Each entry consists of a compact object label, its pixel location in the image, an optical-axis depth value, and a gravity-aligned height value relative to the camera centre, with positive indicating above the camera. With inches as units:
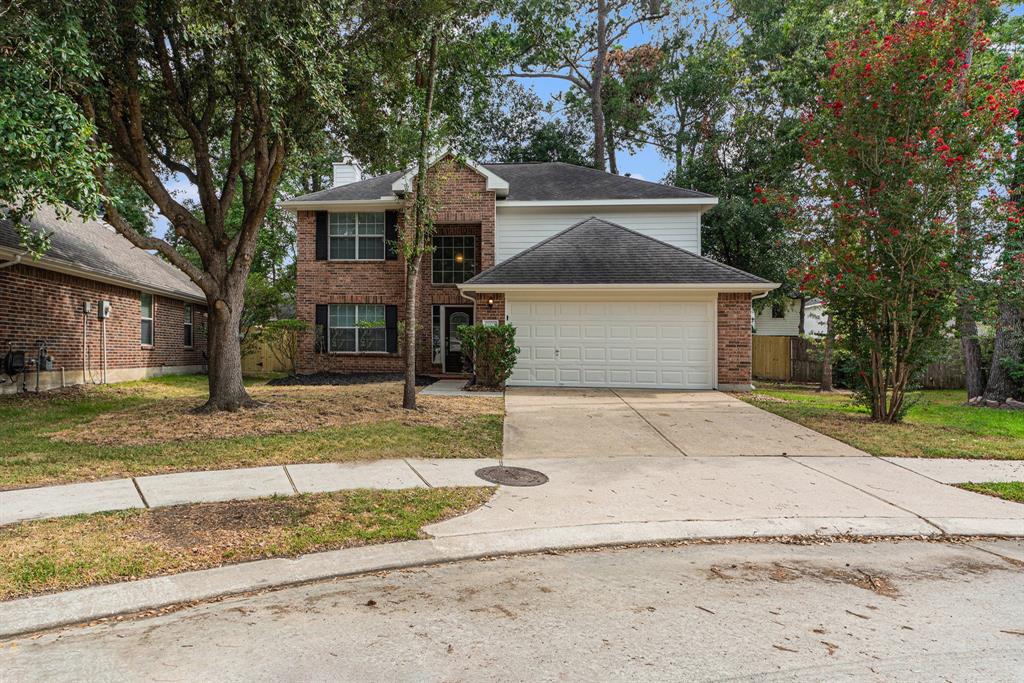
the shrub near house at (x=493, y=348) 486.9 -14.1
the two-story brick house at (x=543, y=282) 505.0 +51.9
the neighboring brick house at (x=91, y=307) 430.0 +24.4
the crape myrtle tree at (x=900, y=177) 310.8 +96.2
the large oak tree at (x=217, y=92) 287.3 +153.8
